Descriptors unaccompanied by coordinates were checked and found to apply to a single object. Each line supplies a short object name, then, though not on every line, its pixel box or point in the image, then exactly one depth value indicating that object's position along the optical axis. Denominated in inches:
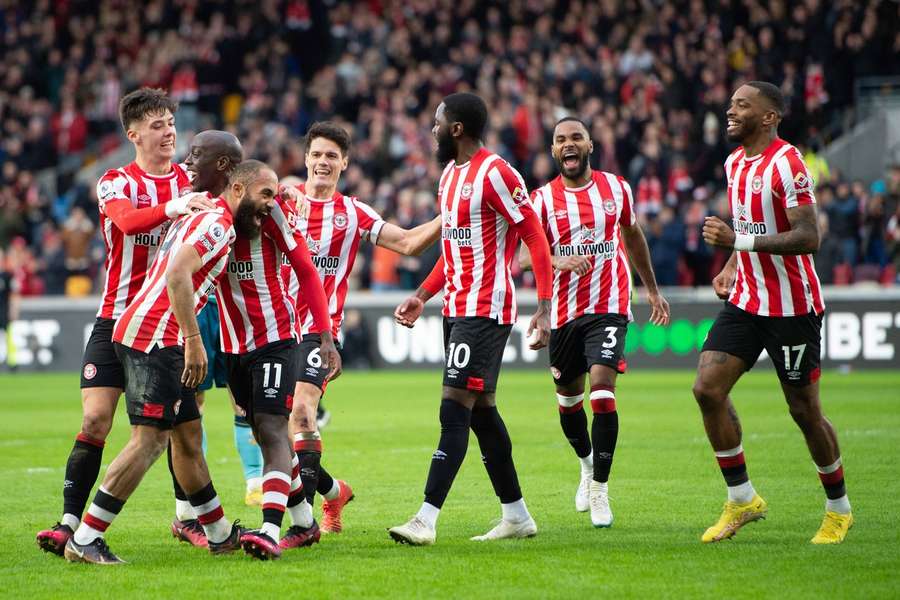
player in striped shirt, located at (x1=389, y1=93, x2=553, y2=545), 603.5
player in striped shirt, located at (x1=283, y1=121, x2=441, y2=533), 685.3
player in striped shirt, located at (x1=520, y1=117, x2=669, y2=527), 732.7
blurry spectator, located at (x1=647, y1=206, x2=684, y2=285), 1808.6
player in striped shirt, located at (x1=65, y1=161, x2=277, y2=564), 541.6
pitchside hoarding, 1680.6
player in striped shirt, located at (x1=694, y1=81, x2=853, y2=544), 606.2
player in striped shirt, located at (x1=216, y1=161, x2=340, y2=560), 569.6
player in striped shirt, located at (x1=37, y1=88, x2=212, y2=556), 583.5
